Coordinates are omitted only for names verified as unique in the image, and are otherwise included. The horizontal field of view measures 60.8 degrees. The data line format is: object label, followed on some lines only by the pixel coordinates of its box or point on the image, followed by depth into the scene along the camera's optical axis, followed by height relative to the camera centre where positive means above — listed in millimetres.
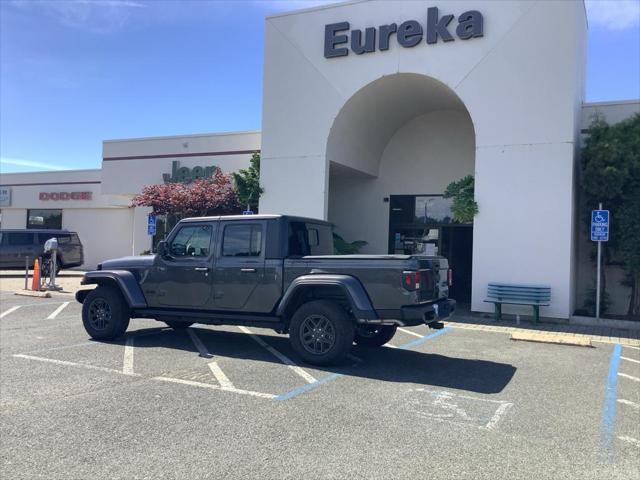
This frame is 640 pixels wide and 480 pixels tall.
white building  12312 +3302
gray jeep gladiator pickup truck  6723 -604
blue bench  12062 -996
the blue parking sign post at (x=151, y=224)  17984 +472
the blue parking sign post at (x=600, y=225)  11594 +612
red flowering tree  18234 +1402
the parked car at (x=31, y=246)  21344 -475
